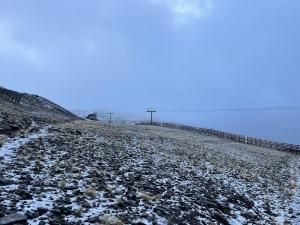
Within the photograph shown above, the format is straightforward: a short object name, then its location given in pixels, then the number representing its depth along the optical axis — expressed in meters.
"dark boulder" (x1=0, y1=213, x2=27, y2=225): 5.44
